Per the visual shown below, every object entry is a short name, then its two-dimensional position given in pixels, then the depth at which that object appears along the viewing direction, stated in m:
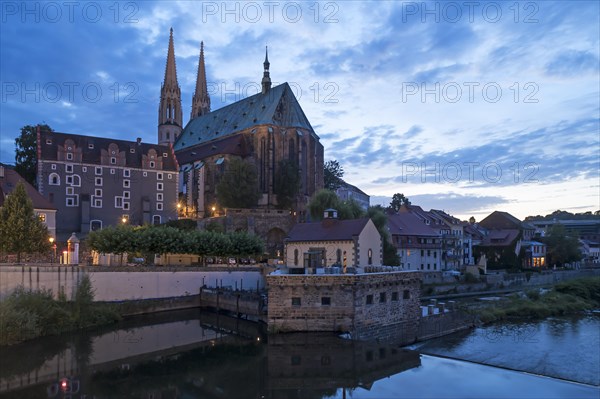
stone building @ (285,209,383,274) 42.50
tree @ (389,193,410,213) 131.25
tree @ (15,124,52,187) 72.19
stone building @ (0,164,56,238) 54.22
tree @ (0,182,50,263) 42.66
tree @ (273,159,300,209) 83.81
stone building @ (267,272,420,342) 32.44
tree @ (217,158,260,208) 76.75
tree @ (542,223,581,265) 100.94
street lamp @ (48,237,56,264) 50.06
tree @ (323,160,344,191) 110.75
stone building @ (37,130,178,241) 67.94
